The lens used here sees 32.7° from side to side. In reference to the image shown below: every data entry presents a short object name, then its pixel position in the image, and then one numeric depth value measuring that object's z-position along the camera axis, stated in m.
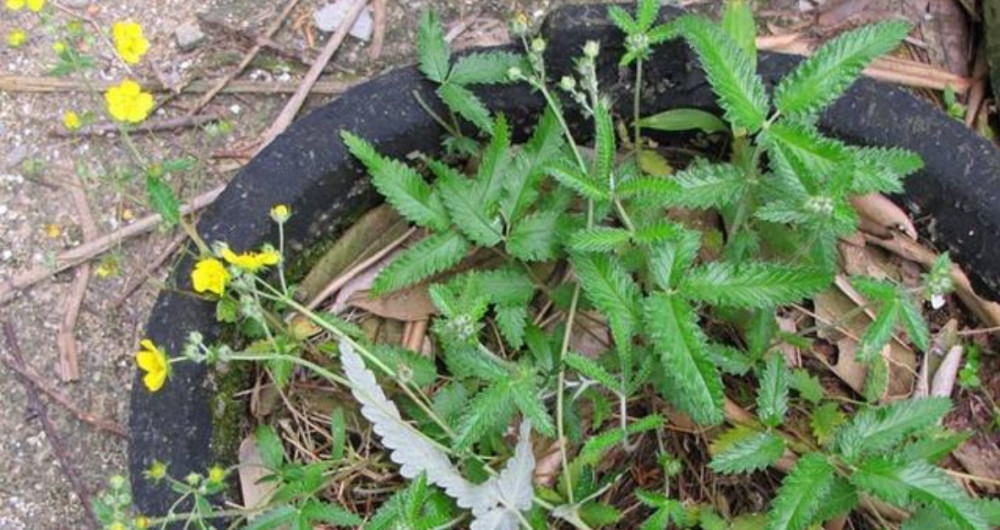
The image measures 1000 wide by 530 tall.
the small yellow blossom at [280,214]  0.55
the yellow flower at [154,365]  0.53
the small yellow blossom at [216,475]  0.54
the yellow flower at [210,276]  0.53
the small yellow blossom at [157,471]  0.54
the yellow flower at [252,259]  0.53
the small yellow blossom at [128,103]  0.56
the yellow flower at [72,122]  0.56
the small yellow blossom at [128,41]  0.57
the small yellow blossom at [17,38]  0.60
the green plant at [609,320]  0.53
